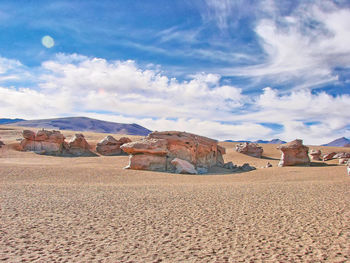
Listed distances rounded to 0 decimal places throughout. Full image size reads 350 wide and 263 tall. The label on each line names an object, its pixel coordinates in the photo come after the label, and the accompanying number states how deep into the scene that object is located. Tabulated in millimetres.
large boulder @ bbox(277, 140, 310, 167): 22875
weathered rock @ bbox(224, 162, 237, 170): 23744
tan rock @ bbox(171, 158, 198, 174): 18594
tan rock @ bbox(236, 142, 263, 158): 35625
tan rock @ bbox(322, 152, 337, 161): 30353
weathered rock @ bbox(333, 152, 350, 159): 27659
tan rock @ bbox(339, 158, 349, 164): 24177
